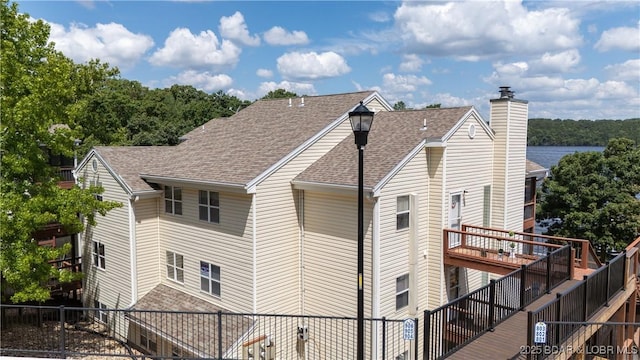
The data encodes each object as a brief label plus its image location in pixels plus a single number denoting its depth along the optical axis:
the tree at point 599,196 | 24.20
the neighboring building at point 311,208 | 13.34
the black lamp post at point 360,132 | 8.05
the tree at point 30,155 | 12.50
